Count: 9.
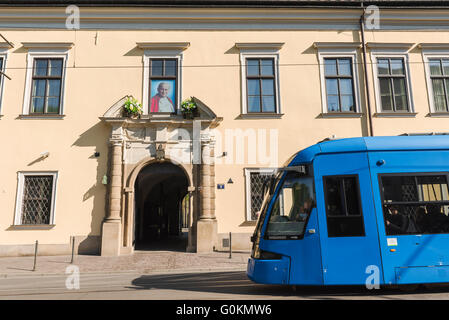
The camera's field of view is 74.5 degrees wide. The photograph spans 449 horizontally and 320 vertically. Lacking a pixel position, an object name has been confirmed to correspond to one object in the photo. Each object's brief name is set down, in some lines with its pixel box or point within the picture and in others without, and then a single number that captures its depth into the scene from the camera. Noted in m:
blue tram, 5.16
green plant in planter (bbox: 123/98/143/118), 11.80
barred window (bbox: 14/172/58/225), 11.47
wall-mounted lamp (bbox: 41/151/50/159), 11.71
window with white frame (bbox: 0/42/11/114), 12.41
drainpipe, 12.60
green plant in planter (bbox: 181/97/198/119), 12.02
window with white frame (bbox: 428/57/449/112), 13.20
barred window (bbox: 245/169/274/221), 11.87
